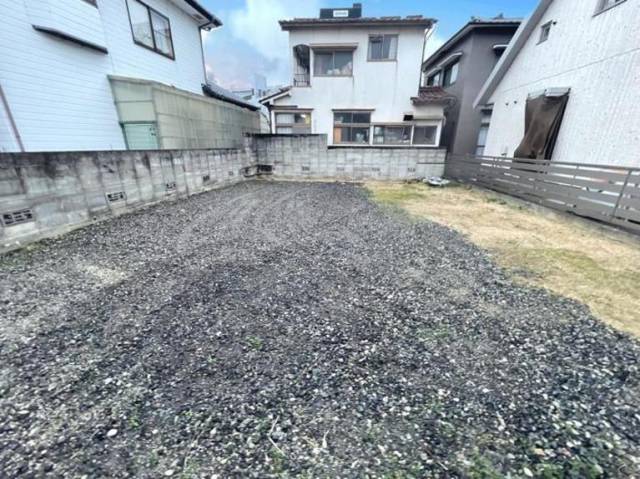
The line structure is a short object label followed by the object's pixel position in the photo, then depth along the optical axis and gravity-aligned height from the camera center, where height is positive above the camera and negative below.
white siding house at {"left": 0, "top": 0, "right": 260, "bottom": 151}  5.07 +1.66
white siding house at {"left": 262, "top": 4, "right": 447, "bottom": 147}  10.55 +2.22
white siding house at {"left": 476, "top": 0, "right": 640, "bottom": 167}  5.32 +1.57
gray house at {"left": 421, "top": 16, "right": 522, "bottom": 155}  10.66 +2.82
